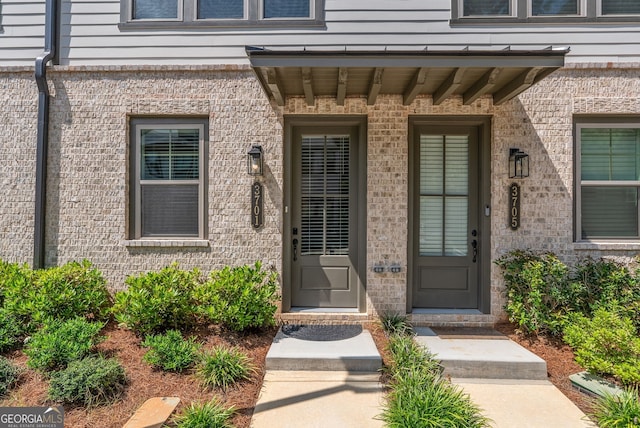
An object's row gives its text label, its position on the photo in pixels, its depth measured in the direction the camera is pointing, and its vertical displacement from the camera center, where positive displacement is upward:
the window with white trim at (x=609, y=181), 4.62 +0.51
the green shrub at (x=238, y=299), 3.83 -0.87
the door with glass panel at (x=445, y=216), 4.76 +0.05
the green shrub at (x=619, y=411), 2.63 -1.42
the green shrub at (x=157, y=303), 3.76 -0.90
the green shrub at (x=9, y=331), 3.62 -1.16
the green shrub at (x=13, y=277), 3.95 -0.68
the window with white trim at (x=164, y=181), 4.73 +0.48
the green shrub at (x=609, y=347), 3.18 -1.16
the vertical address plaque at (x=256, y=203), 4.58 +0.20
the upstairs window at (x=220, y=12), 4.64 +2.67
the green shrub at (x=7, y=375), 3.05 -1.37
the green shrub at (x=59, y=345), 3.22 -1.17
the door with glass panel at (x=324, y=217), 4.77 +0.03
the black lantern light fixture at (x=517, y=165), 4.48 +0.69
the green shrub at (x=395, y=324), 4.26 -1.26
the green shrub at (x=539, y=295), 4.01 -0.84
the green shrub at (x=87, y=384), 2.87 -1.34
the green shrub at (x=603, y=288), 3.97 -0.75
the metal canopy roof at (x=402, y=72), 3.54 +1.58
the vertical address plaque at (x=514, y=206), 4.53 +0.18
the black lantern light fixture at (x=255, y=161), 4.47 +0.73
